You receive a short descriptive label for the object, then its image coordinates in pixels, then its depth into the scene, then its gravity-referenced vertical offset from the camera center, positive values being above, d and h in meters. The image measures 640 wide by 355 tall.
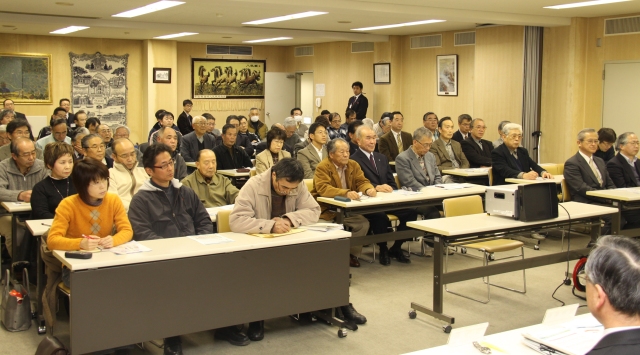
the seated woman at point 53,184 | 5.34 -0.54
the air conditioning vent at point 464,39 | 13.22 +1.59
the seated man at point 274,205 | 4.77 -0.64
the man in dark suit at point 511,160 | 8.01 -0.49
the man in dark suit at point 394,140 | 10.10 -0.33
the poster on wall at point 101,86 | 15.78 +0.75
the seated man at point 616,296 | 1.79 -0.48
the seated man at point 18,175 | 5.91 -0.52
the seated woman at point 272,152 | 7.76 -0.39
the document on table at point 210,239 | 4.46 -0.81
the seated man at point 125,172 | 5.95 -0.49
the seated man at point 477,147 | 9.32 -0.39
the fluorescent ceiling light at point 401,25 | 11.90 +1.72
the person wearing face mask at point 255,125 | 13.78 -0.14
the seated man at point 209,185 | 5.95 -0.60
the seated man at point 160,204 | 4.67 -0.61
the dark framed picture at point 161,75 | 16.08 +1.01
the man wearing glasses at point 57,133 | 8.59 -0.20
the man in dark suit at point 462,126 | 10.19 -0.10
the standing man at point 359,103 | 14.55 +0.34
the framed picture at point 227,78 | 17.52 +1.05
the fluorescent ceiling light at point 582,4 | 9.00 +1.59
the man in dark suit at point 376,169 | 7.14 -0.53
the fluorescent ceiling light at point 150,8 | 9.48 +1.65
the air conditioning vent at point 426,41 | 13.96 +1.62
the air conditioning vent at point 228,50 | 17.53 +1.79
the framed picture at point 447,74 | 13.64 +0.92
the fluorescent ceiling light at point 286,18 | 10.71 +1.68
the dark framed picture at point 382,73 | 14.83 +1.01
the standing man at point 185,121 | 14.62 -0.07
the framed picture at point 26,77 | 14.89 +0.87
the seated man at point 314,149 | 7.87 -0.36
